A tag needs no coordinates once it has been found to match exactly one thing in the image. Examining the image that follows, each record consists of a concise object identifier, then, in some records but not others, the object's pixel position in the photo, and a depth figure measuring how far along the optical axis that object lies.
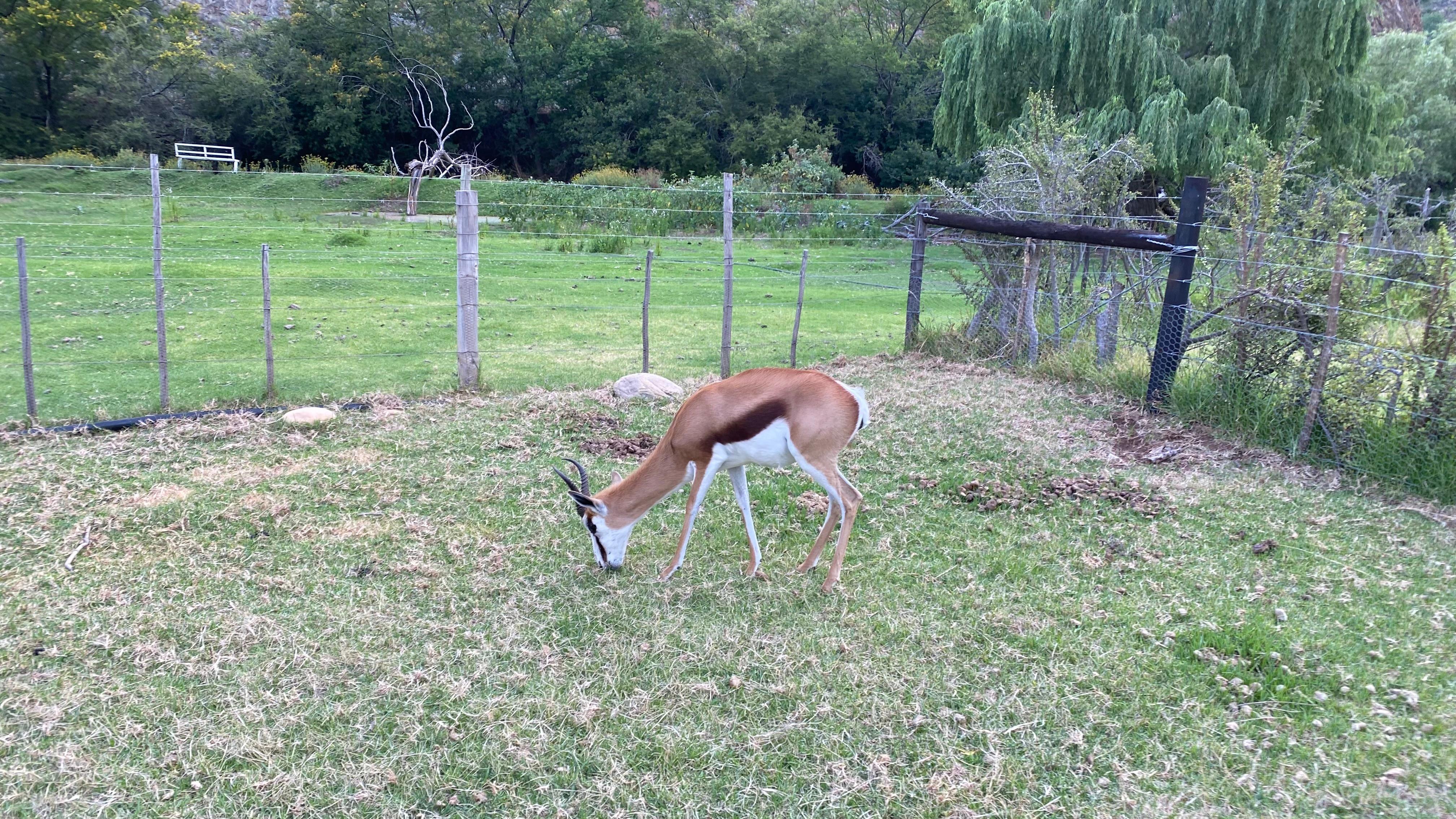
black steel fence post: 7.86
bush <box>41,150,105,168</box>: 25.36
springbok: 4.92
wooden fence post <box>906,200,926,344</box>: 10.66
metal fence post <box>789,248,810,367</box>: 10.09
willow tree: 15.65
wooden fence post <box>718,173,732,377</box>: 9.56
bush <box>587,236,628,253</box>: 18.03
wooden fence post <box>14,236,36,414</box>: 7.20
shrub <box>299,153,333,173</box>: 35.00
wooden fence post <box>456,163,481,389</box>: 8.89
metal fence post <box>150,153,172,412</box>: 7.62
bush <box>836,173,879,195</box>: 30.64
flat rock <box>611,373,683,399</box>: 8.70
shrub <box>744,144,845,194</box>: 28.19
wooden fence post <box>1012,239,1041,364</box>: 9.75
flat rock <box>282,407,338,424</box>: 7.48
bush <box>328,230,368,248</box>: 16.67
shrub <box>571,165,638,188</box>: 29.62
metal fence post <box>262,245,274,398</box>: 7.91
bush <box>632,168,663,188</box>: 30.97
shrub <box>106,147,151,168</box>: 27.92
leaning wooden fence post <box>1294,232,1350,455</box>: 6.59
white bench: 29.64
